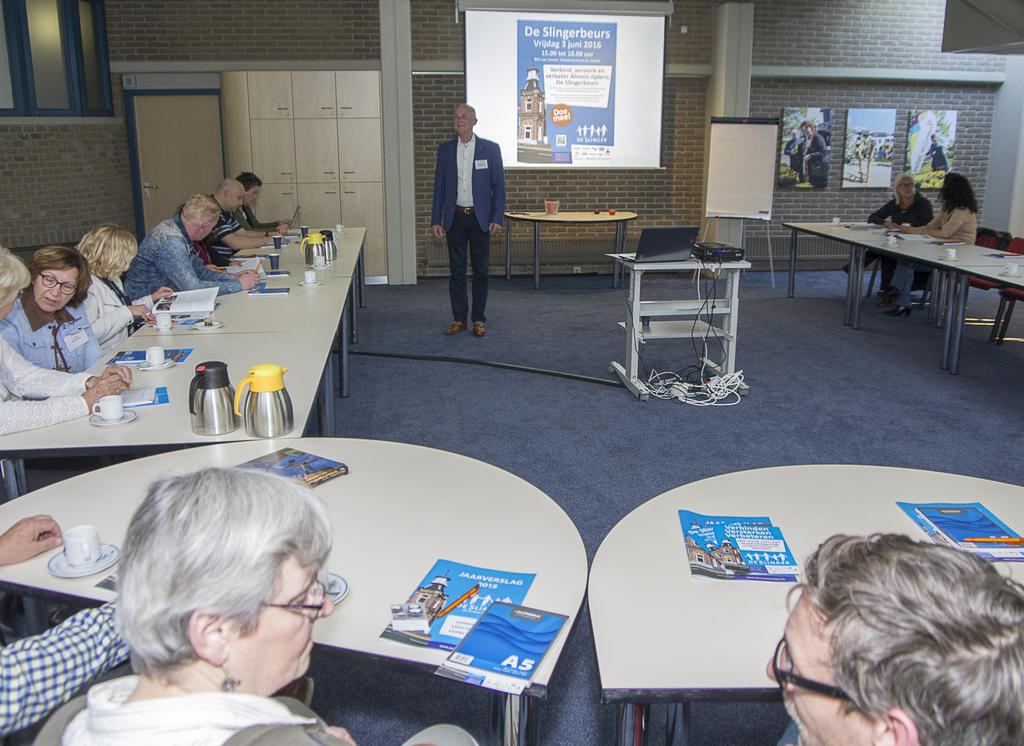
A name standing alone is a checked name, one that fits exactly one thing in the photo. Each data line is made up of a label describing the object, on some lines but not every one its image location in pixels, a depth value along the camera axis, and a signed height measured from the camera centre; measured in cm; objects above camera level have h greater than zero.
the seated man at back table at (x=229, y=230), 663 -46
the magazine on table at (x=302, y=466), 218 -75
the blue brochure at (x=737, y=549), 177 -79
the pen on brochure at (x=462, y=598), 160 -79
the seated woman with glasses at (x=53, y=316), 312 -54
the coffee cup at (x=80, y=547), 173 -74
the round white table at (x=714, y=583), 144 -80
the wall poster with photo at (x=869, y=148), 1015 +28
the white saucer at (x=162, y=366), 319 -71
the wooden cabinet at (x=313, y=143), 899 +29
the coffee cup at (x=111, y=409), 256 -69
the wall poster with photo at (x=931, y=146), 1029 +31
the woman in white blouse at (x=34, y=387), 254 -68
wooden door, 954 +22
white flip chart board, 906 +4
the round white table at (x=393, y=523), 162 -78
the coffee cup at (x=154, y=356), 318 -67
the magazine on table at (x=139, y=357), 328 -71
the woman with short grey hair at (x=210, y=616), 104 -55
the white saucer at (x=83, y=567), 171 -78
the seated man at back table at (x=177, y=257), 481 -48
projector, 519 -48
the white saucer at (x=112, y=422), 256 -73
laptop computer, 516 -43
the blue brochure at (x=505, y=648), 141 -80
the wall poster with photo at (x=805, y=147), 1007 +29
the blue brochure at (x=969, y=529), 186 -79
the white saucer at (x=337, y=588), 164 -79
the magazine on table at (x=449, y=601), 154 -80
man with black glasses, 91 -52
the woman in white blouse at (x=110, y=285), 391 -53
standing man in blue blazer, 662 -19
